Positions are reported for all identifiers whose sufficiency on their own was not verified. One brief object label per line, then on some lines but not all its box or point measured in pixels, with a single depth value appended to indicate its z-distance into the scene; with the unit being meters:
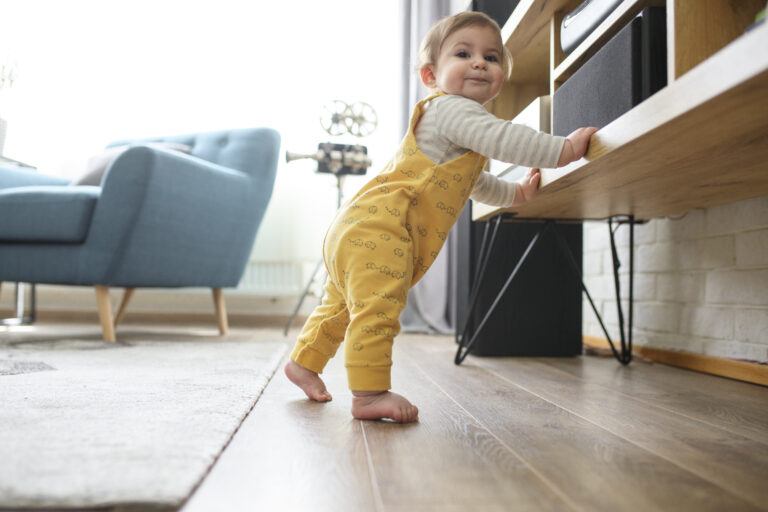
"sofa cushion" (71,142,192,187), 2.43
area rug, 0.56
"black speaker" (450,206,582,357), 1.87
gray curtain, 2.86
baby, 0.94
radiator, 3.10
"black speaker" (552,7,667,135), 0.96
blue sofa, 1.94
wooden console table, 0.65
